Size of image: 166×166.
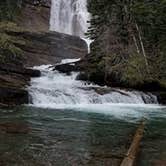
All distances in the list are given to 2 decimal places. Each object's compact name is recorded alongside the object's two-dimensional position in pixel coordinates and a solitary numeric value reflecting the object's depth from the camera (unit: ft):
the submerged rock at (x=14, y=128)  42.51
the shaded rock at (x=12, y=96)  72.13
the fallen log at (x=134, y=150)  27.80
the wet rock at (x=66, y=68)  104.90
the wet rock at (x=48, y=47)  124.47
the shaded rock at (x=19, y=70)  85.71
